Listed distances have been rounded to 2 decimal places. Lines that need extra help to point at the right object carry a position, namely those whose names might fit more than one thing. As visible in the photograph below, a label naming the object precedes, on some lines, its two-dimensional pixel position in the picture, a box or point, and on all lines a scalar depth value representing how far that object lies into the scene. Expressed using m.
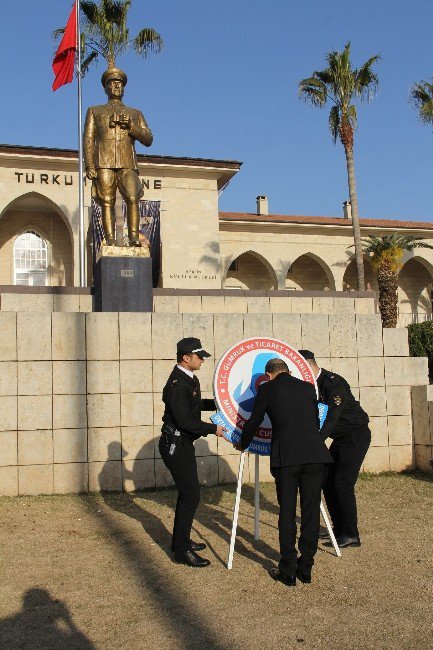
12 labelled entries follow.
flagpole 21.51
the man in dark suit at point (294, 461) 5.00
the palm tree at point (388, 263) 31.27
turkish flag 22.25
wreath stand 5.45
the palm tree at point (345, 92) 27.47
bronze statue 10.94
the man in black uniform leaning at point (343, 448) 6.09
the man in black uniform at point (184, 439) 5.54
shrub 20.70
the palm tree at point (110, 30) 28.16
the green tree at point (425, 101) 29.44
